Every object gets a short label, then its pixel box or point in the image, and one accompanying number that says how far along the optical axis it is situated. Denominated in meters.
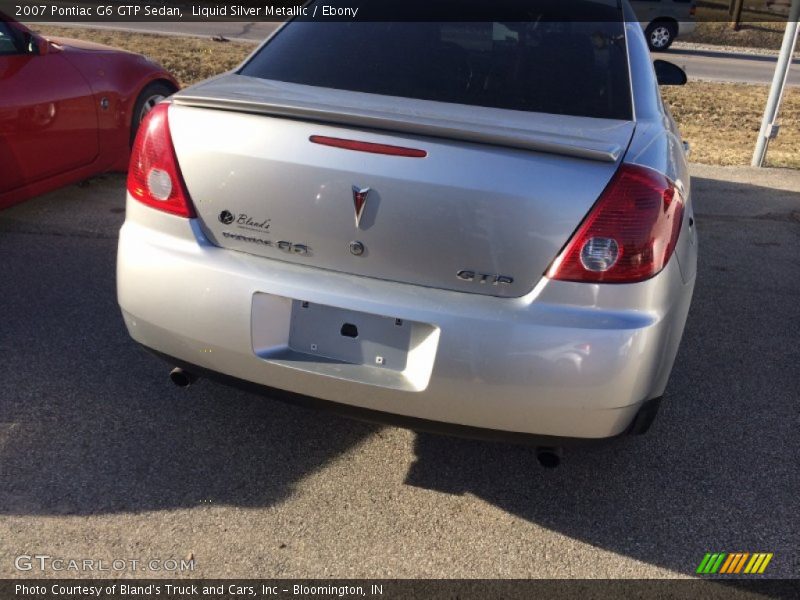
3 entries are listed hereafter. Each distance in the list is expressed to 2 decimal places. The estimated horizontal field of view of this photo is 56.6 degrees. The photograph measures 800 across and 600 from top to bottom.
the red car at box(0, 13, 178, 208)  4.27
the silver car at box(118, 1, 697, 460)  2.08
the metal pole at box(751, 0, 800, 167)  6.86
